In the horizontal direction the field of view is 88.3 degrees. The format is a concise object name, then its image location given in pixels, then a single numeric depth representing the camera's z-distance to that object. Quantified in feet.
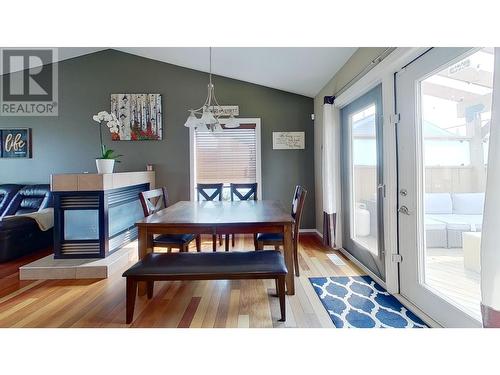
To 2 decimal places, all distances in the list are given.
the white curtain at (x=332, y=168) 11.69
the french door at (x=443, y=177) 5.14
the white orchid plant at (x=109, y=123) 9.87
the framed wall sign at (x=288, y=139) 14.90
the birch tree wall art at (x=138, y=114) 14.65
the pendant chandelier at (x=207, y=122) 8.34
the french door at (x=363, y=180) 8.42
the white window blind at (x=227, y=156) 14.89
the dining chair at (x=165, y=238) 8.33
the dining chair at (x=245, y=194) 12.00
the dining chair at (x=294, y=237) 8.57
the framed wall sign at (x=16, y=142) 14.87
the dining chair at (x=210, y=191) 12.03
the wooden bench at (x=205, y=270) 5.79
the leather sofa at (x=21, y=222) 10.74
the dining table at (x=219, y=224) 6.67
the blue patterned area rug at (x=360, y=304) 6.04
